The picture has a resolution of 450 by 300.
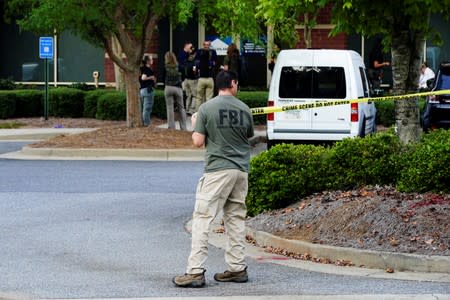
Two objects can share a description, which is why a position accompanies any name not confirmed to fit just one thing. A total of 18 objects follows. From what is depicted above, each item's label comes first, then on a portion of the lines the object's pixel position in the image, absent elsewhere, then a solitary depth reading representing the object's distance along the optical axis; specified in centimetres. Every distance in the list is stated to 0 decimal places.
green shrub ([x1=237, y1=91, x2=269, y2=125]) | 2781
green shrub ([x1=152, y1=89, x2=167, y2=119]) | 2902
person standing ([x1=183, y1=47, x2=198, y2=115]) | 2881
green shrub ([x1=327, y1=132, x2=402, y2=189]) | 1243
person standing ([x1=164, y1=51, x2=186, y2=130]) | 2477
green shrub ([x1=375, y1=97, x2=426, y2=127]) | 2697
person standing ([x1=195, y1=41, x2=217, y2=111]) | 2727
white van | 2105
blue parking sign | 2875
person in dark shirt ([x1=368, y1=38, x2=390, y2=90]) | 3002
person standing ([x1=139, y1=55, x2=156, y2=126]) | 2573
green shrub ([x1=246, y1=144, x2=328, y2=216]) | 1239
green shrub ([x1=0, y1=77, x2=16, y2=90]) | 3306
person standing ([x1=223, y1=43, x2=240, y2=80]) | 2962
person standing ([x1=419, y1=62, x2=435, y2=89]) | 2998
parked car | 2195
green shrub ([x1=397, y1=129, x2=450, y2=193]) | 1146
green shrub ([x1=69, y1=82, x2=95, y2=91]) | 3341
